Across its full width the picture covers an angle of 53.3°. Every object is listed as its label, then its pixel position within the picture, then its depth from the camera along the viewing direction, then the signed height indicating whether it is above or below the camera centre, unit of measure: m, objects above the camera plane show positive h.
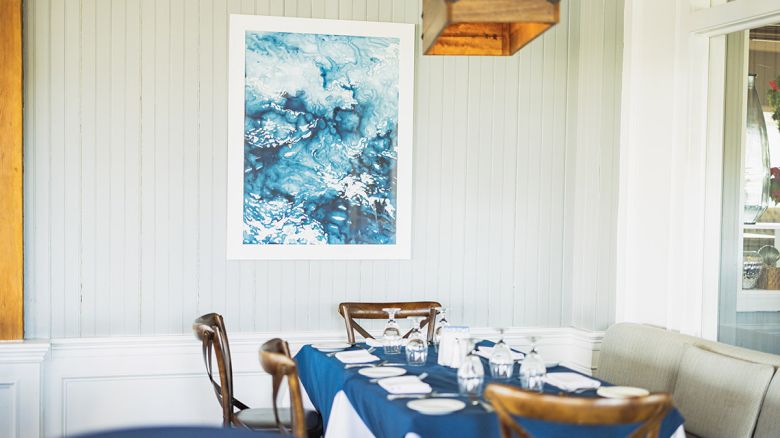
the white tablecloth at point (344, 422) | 2.92 -0.83
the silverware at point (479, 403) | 2.46 -0.65
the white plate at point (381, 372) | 2.95 -0.65
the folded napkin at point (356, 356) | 3.25 -0.65
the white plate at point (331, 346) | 3.51 -0.66
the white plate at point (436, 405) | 2.42 -0.64
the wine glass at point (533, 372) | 2.76 -0.59
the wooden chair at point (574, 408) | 2.04 -0.53
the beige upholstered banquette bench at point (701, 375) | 2.96 -0.71
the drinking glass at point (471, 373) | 2.82 -0.61
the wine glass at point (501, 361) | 2.98 -0.60
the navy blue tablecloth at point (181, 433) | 1.71 -0.52
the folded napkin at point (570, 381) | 2.78 -0.64
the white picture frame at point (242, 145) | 3.98 +0.30
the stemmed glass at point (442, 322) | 3.35 -0.52
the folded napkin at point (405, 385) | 2.69 -0.64
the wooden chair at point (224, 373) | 3.16 -0.72
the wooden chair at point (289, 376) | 2.52 -0.57
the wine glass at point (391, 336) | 3.50 -0.60
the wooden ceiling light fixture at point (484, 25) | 2.44 +0.61
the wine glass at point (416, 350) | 3.23 -0.61
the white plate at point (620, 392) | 2.65 -0.64
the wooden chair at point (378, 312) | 3.95 -0.56
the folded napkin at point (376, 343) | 3.60 -0.65
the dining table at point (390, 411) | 2.33 -0.68
